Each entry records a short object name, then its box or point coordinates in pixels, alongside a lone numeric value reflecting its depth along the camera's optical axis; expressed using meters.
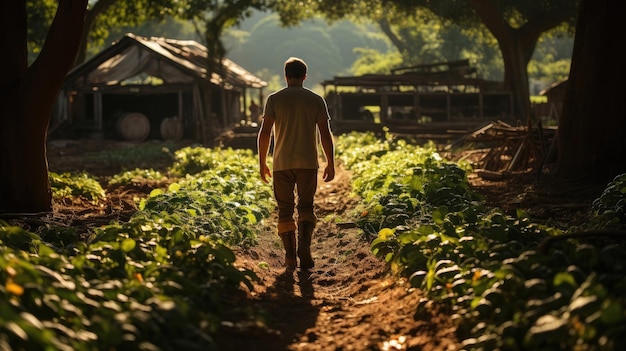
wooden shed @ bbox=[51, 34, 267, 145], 37.00
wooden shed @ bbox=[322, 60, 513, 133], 36.68
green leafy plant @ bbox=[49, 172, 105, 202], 12.55
